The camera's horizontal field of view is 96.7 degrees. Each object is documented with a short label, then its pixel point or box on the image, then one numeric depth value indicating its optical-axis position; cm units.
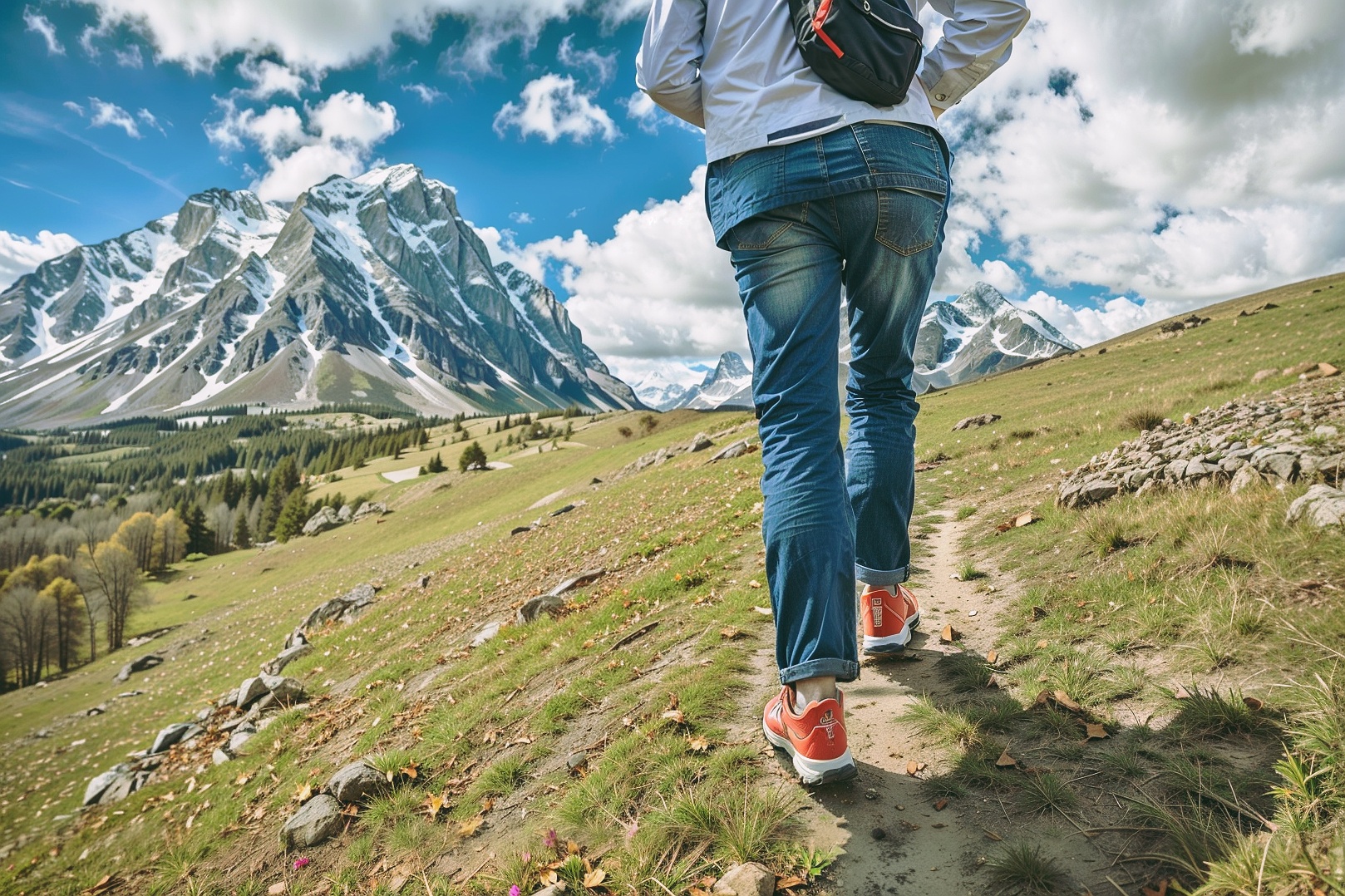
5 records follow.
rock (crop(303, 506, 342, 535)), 7975
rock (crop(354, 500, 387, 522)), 7209
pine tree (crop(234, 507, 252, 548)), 11850
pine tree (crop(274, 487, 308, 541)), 9212
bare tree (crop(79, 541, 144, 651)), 6644
